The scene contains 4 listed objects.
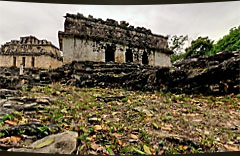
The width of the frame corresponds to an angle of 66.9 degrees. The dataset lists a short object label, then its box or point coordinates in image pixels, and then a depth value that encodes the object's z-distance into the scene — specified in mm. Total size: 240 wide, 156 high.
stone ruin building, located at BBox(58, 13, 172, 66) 9855
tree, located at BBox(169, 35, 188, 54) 19944
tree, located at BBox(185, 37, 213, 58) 12475
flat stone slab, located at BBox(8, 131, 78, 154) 2112
